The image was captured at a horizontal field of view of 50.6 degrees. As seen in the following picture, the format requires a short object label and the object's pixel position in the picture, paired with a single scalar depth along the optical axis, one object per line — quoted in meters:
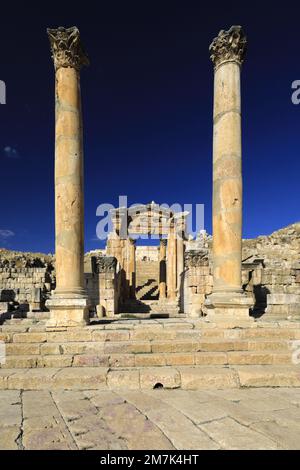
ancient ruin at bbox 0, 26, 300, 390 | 5.38
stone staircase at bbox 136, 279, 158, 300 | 28.25
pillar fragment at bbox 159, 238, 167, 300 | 27.16
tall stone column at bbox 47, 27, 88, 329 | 8.14
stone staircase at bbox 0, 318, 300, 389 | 5.25
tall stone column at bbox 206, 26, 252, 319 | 8.59
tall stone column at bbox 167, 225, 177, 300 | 25.02
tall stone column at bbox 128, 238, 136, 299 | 24.97
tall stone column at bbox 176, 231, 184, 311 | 25.69
